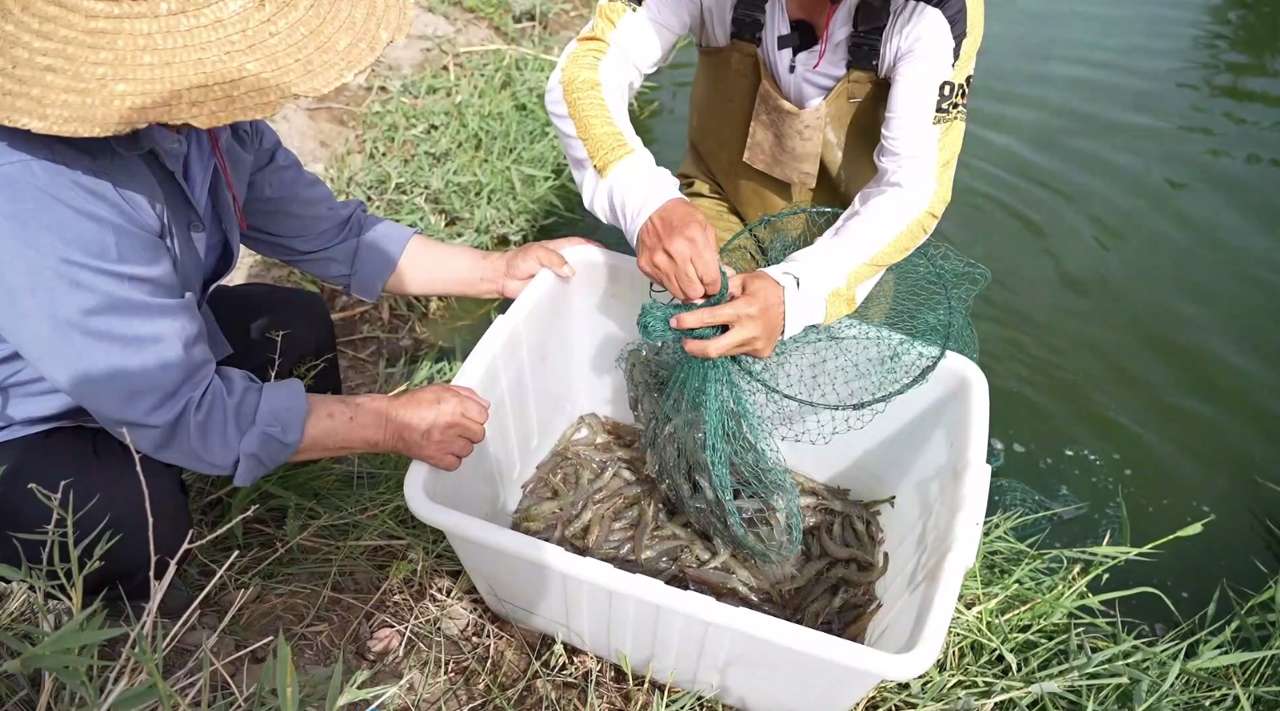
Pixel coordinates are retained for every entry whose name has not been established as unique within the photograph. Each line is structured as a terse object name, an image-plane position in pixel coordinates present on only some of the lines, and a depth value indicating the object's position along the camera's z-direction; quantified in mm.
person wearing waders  2115
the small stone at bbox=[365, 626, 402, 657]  2352
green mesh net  2221
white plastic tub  1841
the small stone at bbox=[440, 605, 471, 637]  2432
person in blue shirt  1505
